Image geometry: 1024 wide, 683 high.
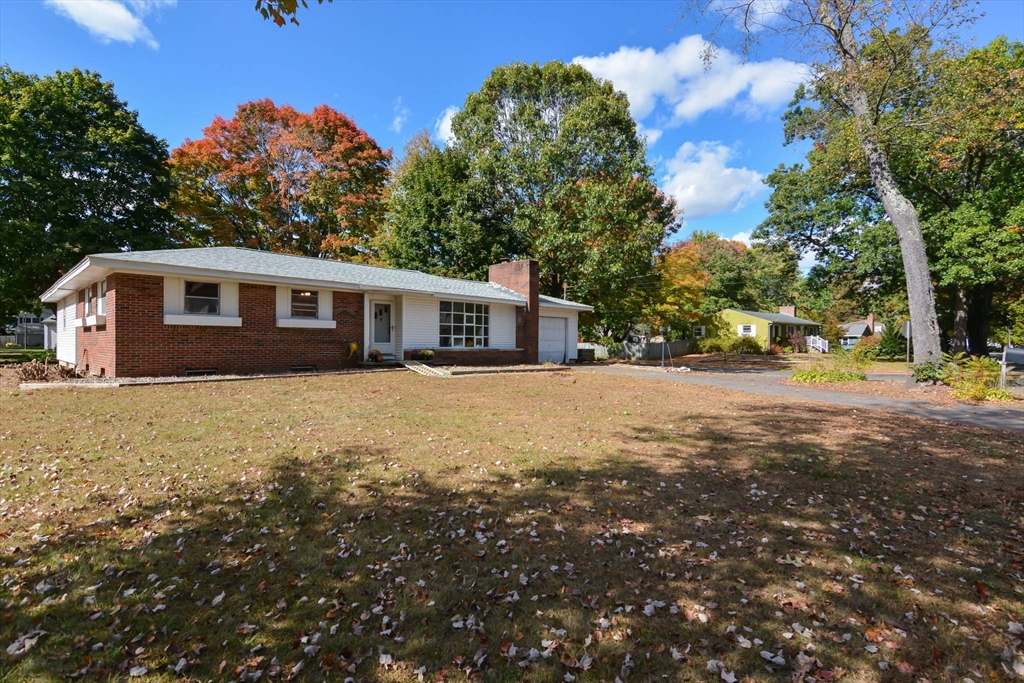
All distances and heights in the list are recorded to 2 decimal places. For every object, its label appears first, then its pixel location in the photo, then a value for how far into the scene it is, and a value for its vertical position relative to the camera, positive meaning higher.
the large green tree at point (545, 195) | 24.00 +8.73
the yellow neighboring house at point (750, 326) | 38.62 +1.64
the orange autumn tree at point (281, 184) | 27.39 +10.16
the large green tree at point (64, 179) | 20.50 +8.03
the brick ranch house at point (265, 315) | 11.89 +0.97
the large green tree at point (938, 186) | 15.22 +7.16
